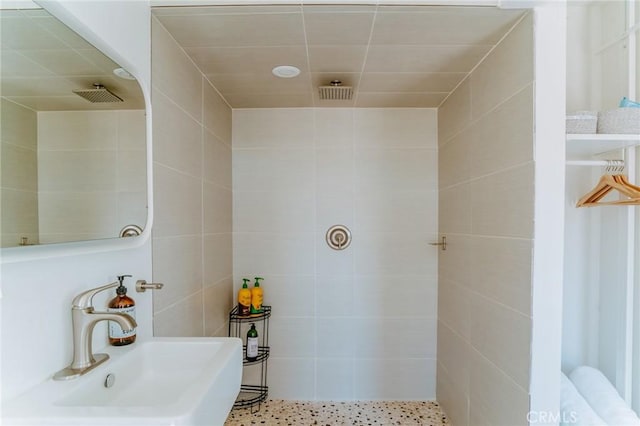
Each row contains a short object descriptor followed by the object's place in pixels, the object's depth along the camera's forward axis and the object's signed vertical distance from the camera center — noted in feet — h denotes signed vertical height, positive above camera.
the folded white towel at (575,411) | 4.06 -2.56
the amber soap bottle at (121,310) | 3.31 -1.03
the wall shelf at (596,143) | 3.96 +0.84
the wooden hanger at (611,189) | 4.11 +0.24
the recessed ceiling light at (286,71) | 5.38 +2.31
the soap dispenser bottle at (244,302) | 6.85 -1.95
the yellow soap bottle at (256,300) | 6.91 -1.93
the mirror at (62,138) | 2.31 +0.60
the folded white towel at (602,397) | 4.17 -2.55
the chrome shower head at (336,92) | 6.02 +2.24
